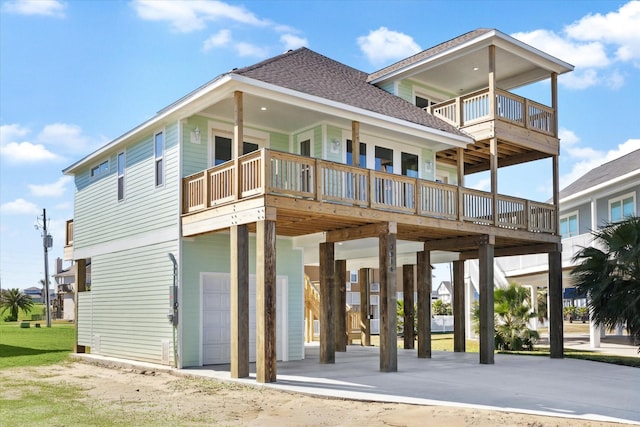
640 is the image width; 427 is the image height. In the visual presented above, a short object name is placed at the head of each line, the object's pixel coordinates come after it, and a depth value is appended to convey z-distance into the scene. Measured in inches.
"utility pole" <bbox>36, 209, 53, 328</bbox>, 2175.2
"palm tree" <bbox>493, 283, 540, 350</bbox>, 1052.5
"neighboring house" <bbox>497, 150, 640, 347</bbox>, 1051.9
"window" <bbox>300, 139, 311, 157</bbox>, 788.6
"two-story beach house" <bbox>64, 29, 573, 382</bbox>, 625.9
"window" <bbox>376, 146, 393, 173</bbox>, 825.5
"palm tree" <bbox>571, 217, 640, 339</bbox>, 756.0
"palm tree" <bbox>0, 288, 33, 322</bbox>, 2878.9
